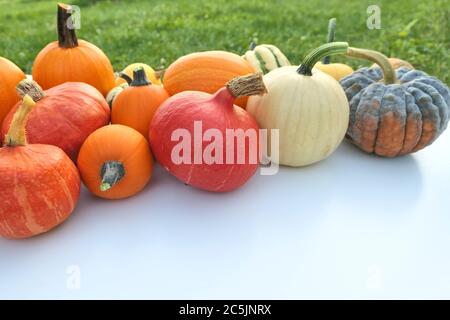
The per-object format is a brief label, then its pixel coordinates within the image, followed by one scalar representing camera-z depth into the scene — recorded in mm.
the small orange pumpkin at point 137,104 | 919
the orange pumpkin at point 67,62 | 1011
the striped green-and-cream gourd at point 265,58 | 1143
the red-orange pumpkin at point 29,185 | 731
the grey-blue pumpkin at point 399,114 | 954
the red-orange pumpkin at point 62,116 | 852
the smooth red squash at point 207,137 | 824
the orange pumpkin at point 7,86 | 973
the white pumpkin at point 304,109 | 906
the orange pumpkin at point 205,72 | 983
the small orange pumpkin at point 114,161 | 821
